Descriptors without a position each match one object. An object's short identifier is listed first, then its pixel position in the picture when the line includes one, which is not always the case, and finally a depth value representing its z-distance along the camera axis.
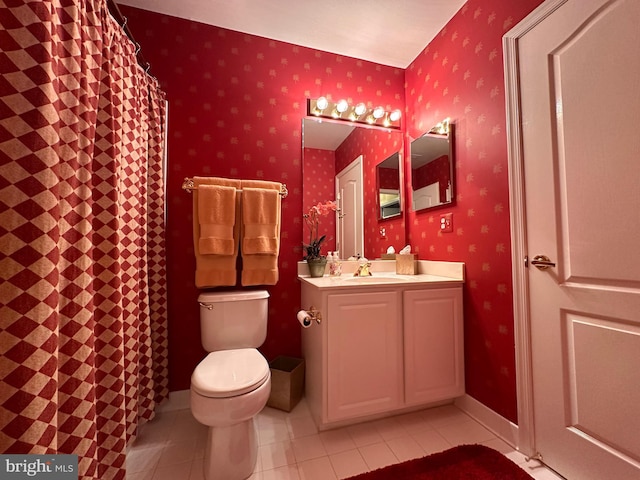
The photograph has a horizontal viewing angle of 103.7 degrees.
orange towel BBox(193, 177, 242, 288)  1.49
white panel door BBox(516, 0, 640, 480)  0.86
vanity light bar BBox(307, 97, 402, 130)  1.84
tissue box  1.80
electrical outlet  1.59
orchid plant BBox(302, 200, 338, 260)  1.78
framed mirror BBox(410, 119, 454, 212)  1.60
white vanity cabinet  1.27
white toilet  1.00
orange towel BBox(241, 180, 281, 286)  1.54
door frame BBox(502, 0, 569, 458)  1.15
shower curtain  0.59
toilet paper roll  1.28
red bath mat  1.05
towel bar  1.52
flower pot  1.68
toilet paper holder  1.30
